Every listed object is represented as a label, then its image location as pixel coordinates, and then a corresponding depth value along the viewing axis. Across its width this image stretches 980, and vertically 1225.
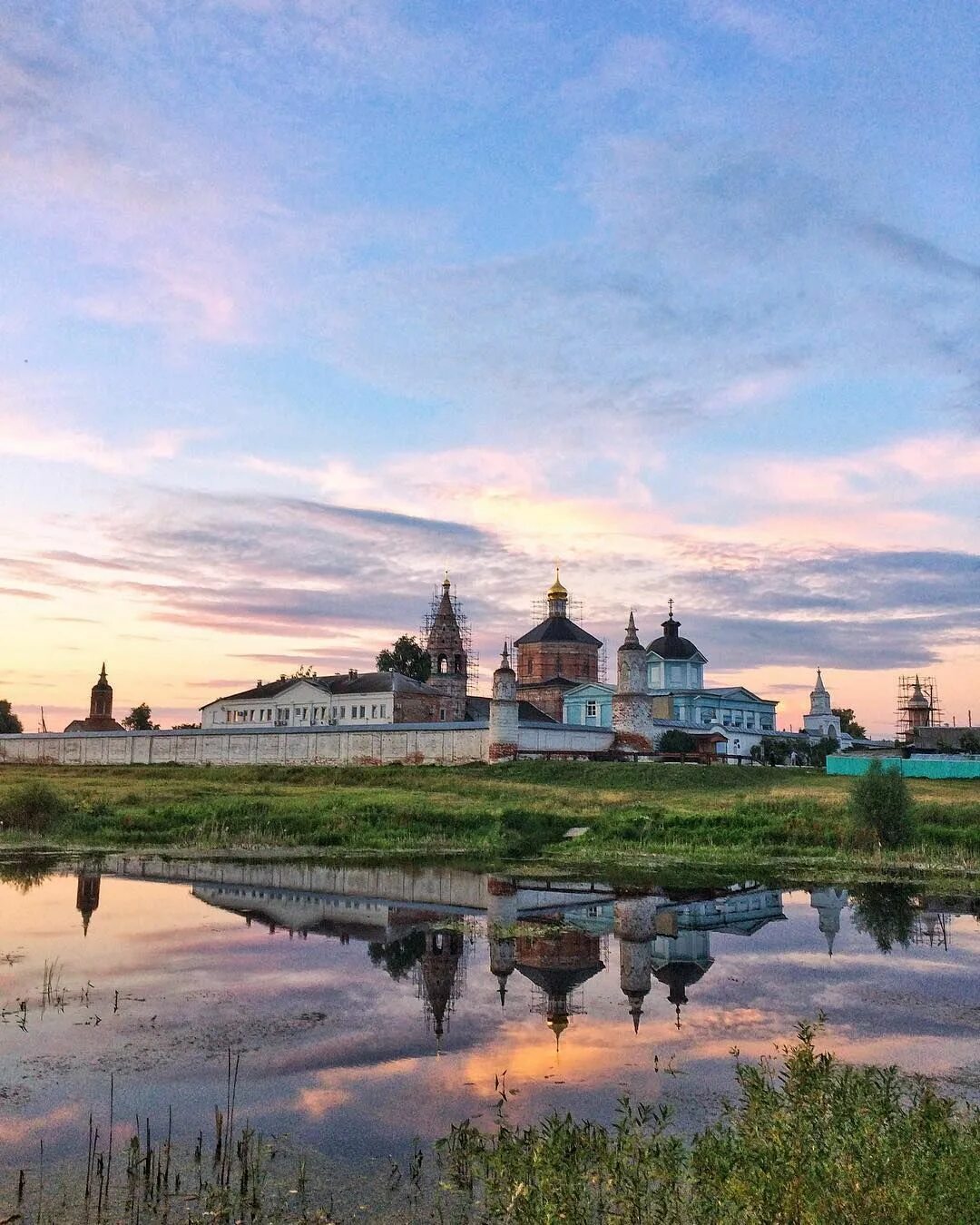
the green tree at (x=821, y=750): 66.62
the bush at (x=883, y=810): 29.25
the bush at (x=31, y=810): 32.50
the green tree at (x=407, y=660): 83.75
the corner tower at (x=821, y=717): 79.50
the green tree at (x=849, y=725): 106.88
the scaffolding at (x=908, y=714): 94.88
